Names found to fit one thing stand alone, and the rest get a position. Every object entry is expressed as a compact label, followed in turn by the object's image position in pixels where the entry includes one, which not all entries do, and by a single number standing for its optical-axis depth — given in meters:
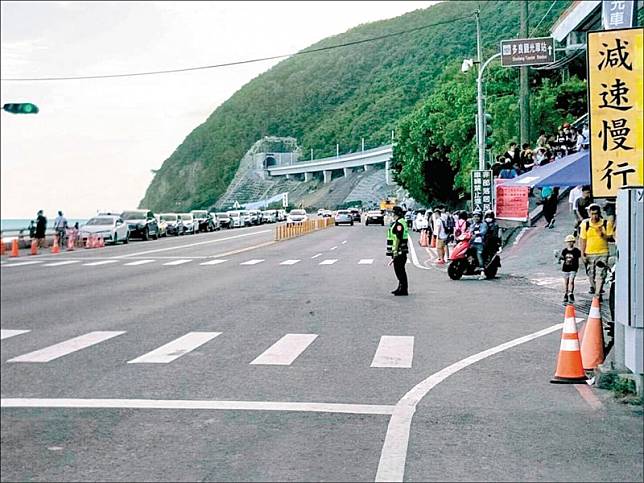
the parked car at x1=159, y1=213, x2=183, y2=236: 58.28
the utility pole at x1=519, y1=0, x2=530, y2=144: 34.75
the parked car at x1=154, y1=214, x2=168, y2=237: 55.57
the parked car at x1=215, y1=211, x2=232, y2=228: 79.57
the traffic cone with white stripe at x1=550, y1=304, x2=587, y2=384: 9.48
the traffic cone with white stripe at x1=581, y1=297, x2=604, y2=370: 10.09
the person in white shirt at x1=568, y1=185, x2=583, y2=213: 27.20
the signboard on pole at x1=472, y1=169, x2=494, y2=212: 31.44
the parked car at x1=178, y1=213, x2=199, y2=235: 62.22
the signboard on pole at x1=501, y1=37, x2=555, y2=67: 27.89
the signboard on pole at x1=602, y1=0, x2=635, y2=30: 11.27
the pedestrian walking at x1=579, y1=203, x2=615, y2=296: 16.02
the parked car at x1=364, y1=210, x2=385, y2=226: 80.69
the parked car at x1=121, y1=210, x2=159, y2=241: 40.04
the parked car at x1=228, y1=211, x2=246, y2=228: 82.67
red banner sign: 31.41
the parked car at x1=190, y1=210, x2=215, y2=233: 67.53
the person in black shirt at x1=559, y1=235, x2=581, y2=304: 17.12
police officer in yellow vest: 18.33
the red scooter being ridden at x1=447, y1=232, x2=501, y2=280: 23.00
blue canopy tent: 18.27
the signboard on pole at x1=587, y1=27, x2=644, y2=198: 10.38
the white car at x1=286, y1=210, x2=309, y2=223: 76.75
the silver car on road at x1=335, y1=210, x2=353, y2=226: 83.75
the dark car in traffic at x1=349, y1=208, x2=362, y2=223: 89.21
